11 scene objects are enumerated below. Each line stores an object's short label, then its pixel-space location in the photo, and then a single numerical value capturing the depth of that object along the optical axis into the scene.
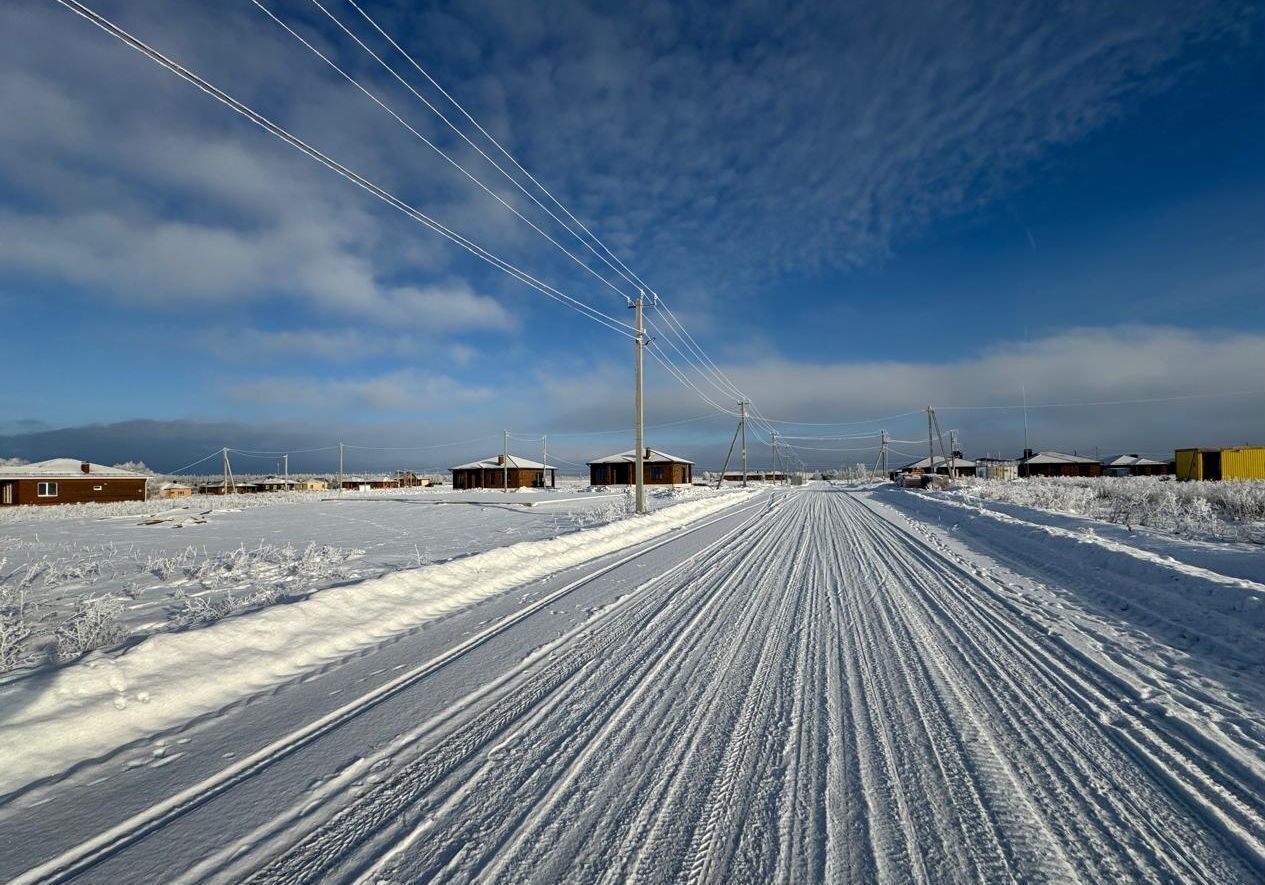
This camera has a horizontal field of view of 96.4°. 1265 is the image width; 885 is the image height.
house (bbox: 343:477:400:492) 99.54
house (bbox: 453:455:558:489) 75.62
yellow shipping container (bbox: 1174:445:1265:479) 39.81
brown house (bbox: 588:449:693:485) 68.31
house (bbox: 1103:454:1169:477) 80.56
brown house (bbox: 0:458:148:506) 46.56
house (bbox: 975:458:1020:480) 69.31
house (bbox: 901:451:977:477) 77.29
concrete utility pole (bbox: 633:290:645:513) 20.98
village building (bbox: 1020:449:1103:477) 85.62
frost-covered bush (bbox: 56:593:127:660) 5.20
